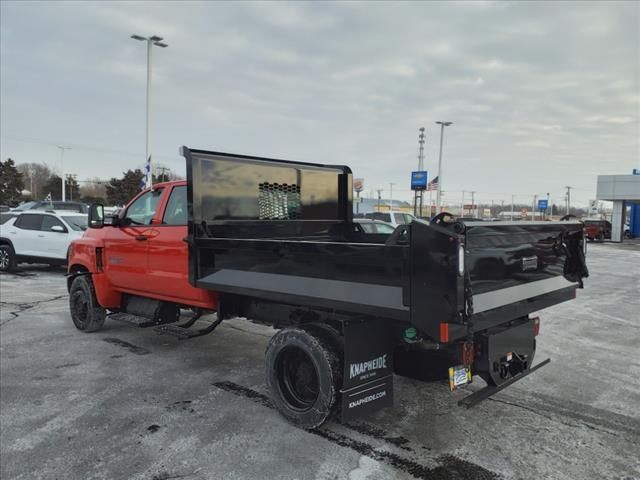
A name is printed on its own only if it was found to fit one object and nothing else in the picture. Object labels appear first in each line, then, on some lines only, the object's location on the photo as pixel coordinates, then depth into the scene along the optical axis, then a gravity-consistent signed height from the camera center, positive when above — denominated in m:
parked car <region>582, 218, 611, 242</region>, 35.95 -1.18
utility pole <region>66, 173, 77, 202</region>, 77.31 +2.98
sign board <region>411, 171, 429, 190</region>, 38.38 +2.25
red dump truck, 3.15 -0.56
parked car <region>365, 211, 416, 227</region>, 18.70 -0.32
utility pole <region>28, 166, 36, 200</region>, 92.69 +4.07
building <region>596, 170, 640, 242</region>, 33.44 +1.44
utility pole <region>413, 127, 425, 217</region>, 40.52 +4.67
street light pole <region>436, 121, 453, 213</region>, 41.39 +6.83
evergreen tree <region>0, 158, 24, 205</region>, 60.88 +1.93
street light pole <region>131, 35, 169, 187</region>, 20.12 +6.57
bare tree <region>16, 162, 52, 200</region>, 91.50 +4.65
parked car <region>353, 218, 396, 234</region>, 10.48 -0.43
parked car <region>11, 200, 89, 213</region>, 21.69 -0.28
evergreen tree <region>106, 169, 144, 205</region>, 64.06 +1.58
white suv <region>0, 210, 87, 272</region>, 13.67 -1.04
